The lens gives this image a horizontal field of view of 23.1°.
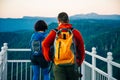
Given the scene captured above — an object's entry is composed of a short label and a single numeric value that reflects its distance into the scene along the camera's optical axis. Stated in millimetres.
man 3213
